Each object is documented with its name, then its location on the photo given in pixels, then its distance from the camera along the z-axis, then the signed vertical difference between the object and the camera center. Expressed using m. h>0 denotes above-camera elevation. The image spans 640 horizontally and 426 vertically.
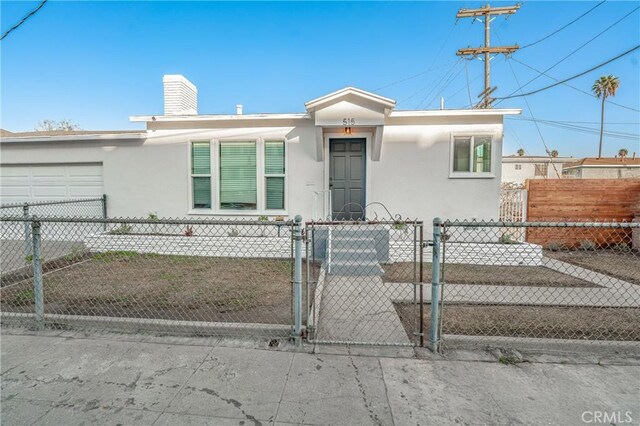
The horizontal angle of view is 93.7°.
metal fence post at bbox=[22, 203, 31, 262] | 5.58 -0.93
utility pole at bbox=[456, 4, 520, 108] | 13.77 +7.27
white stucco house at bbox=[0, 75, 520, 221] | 7.38 +0.86
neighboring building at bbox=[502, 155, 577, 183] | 25.61 +2.47
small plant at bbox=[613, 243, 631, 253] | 7.33 -1.32
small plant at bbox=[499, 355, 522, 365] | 2.64 -1.46
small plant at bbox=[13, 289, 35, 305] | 4.05 -1.49
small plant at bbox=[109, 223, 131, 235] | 7.52 -0.97
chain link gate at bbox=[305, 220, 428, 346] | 3.17 -1.51
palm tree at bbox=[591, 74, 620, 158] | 33.78 +12.50
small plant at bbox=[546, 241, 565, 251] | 7.96 -1.34
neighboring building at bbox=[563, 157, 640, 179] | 24.53 +2.32
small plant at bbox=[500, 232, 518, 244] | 6.95 -1.04
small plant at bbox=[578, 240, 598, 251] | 7.38 -1.22
